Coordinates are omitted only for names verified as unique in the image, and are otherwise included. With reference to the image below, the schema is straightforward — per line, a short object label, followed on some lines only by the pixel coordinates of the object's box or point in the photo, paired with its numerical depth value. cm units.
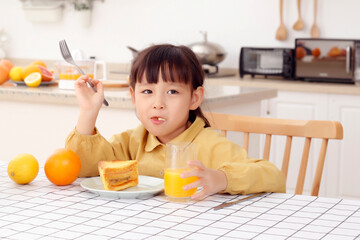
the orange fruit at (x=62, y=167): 129
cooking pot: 379
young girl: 139
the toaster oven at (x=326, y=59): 345
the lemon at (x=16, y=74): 261
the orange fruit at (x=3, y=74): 265
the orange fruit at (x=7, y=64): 272
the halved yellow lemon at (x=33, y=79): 255
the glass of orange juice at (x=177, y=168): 121
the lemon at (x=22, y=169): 130
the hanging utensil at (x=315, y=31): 389
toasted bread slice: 125
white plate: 121
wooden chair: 158
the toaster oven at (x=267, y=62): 366
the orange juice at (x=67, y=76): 250
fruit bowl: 261
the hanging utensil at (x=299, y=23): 392
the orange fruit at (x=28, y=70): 260
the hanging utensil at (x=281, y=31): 396
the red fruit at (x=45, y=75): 262
